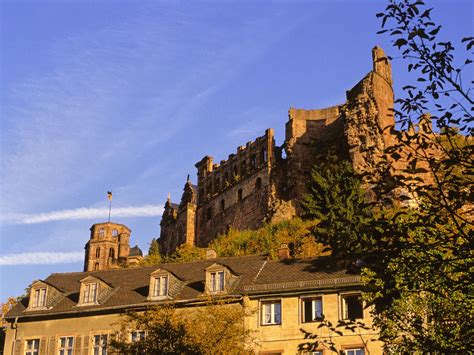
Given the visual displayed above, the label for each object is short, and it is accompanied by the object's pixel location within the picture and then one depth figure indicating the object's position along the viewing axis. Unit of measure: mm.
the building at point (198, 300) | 35438
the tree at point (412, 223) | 15367
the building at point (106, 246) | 131375
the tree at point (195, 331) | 33781
